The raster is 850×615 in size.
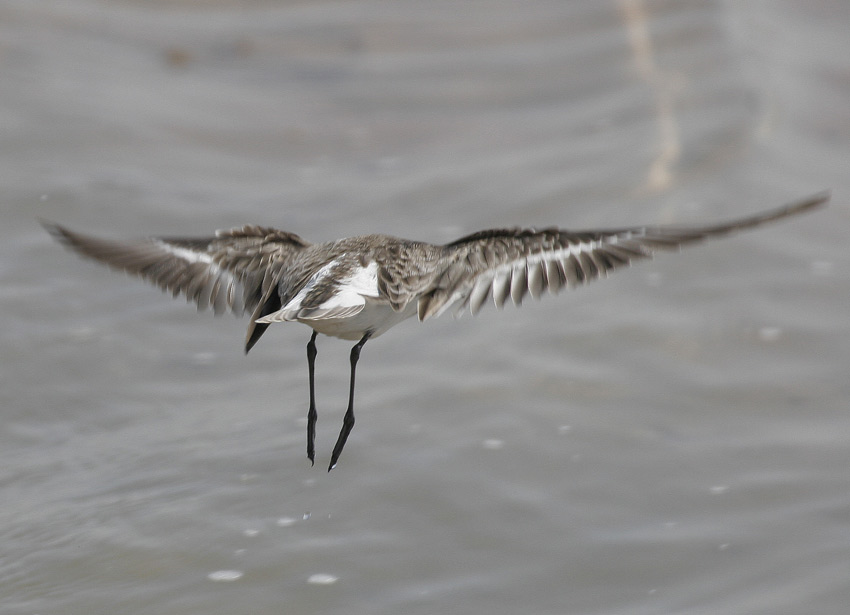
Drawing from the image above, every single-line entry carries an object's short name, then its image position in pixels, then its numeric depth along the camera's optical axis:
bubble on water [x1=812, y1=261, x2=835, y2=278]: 16.92
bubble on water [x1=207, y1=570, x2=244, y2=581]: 12.03
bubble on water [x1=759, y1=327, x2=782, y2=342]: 16.00
